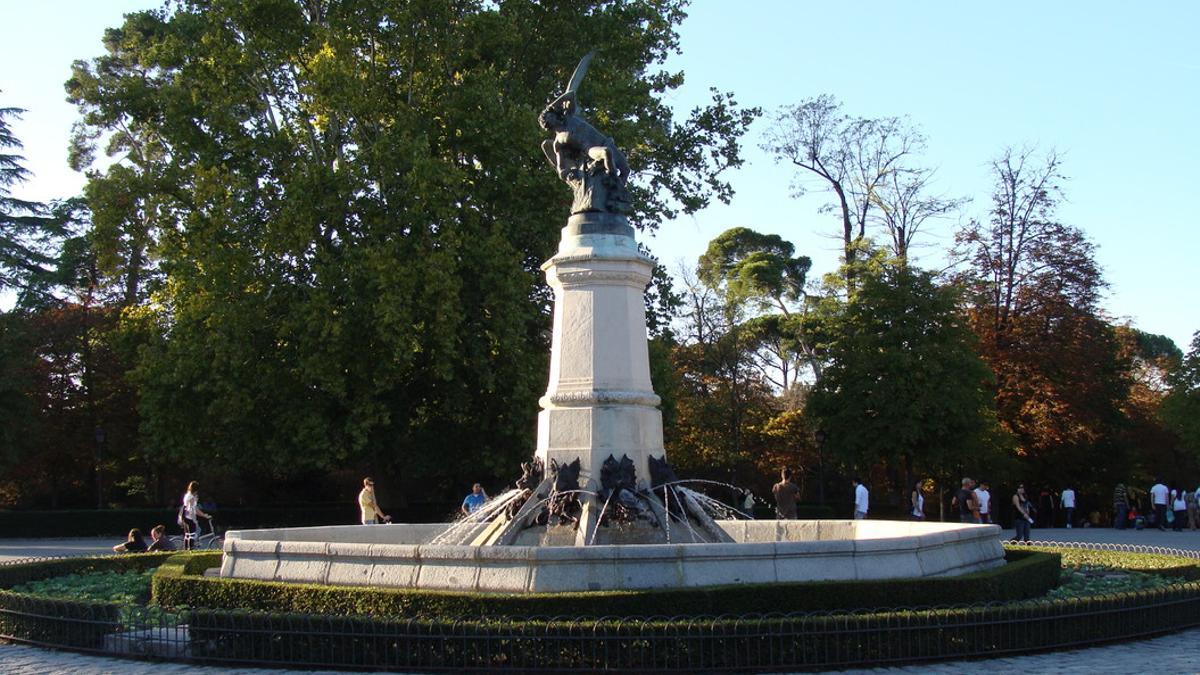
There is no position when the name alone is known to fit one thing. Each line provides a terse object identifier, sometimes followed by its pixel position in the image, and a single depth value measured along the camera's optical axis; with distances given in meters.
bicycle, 24.97
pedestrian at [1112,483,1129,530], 37.38
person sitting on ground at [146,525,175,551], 21.08
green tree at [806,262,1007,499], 36.66
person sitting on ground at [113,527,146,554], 21.25
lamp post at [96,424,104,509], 38.81
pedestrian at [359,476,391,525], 22.55
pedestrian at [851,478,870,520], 26.45
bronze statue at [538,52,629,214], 14.91
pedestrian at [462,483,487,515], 21.44
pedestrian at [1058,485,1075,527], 38.28
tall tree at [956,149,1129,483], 40.22
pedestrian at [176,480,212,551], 23.44
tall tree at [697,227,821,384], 49.06
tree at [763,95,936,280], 45.94
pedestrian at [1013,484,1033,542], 26.39
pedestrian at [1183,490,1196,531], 37.41
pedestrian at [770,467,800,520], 21.92
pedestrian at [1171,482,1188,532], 35.91
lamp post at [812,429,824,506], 35.62
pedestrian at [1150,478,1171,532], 35.50
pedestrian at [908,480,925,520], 30.45
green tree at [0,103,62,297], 46.03
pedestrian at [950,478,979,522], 24.75
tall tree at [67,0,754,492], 27.73
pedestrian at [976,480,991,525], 26.11
